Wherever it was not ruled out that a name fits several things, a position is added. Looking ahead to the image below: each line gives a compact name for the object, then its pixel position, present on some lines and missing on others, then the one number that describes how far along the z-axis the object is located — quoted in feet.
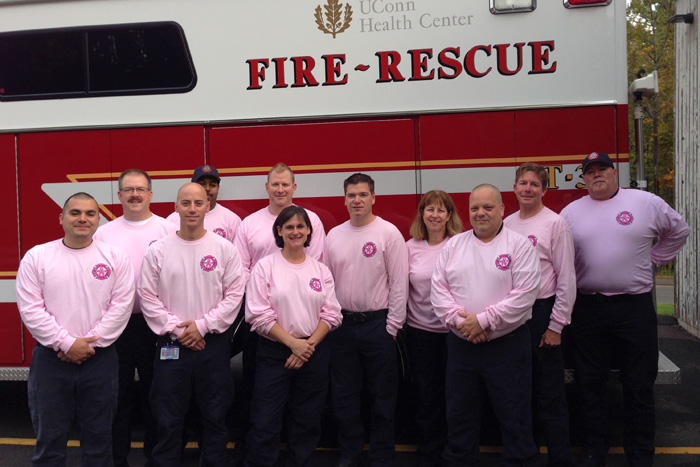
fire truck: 14.64
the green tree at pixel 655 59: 67.72
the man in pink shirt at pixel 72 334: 12.00
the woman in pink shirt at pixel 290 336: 13.08
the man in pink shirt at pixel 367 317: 13.75
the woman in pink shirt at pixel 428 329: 13.87
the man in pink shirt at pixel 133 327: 13.70
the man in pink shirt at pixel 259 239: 14.26
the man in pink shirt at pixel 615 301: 13.64
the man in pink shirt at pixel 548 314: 13.37
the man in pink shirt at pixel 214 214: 14.99
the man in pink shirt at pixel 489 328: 12.36
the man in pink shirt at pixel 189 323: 12.76
